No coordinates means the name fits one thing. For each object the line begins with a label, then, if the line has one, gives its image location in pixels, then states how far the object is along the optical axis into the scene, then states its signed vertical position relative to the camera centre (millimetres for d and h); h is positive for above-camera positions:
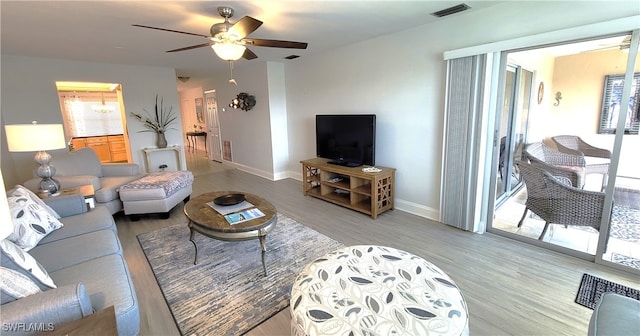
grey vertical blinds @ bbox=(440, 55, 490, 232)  2908 -268
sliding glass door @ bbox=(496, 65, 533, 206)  3111 -160
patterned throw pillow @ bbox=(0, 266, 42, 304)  1218 -700
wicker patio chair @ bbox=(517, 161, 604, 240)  2520 -827
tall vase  5664 -312
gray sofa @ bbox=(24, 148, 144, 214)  3439 -634
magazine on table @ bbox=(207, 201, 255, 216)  2610 -803
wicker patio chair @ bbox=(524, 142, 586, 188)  2730 -497
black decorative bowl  2761 -761
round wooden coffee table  2264 -835
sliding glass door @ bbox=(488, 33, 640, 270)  2328 -215
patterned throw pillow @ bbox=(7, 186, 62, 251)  1911 -652
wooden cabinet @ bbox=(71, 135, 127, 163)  7137 -481
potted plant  5605 +70
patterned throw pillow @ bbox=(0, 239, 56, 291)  1375 -672
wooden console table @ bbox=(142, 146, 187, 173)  5609 -528
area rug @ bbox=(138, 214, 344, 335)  1951 -1299
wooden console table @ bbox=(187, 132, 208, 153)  8966 -465
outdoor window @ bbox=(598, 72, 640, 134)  2215 +49
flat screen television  3818 -270
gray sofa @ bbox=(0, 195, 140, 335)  1190 -837
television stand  3592 -938
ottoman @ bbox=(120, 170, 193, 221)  3518 -889
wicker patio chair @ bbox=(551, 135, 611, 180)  2447 -352
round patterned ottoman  1226 -881
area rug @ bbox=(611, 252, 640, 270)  2359 -1267
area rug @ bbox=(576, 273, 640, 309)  2013 -1328
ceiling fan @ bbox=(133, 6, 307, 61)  2107 +694
